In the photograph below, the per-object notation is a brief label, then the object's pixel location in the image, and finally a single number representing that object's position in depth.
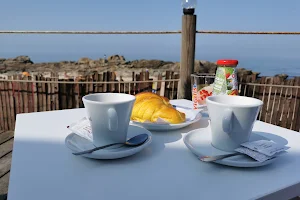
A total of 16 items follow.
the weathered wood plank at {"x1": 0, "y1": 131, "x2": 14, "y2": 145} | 2.36
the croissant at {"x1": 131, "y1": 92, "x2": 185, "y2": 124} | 0.79
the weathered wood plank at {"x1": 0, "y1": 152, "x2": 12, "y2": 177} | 1.70
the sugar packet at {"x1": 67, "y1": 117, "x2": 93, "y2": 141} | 0.66
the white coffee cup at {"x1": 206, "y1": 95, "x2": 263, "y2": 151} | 0.56
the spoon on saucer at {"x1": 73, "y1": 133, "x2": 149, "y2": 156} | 0.61
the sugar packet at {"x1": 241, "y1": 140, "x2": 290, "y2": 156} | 0.56
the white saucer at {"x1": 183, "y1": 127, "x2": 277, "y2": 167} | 0.54
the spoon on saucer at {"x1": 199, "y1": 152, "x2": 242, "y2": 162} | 0.54
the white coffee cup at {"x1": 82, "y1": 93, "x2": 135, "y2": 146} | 0.57
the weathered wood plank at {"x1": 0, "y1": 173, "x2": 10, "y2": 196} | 1.48
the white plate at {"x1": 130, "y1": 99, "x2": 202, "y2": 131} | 0.77
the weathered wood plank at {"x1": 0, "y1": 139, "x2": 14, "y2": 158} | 2.03
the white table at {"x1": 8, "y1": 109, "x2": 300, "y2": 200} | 0.46
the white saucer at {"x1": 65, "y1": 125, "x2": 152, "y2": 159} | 0.57
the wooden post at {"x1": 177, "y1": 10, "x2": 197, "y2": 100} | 1.77
